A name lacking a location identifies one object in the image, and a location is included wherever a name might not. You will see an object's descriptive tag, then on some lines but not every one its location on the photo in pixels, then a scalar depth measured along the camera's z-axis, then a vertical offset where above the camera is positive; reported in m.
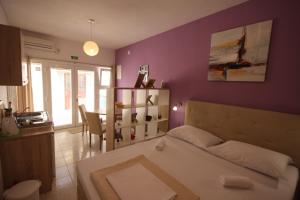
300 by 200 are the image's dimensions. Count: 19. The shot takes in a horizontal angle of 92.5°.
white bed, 1.21 -0.85
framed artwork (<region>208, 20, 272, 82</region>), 1.88 +0.56
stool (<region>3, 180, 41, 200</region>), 1.53 -1.19
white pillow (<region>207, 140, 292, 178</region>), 1.44 -0.72
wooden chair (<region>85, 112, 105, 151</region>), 3.06 -0.82
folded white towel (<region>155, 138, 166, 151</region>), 1.95 -0.78
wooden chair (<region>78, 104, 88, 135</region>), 3.73 -0.71
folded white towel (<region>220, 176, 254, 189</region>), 1.26 -0.80
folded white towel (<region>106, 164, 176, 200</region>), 1.09 -0.81
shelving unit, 2.58 -0.61
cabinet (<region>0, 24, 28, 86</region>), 1.65 +0.32
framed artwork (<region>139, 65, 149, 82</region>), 3.79 +0.49
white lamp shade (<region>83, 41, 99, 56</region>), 2.76 +0.74
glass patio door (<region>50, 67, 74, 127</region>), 4.24 -0.34
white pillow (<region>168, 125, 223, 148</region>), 2.08 -0.71
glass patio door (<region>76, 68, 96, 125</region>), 4.64 -0.09
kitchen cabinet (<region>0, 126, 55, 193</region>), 1.72 -0.93
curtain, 3.51 -0.32
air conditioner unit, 3.54 +1.03
